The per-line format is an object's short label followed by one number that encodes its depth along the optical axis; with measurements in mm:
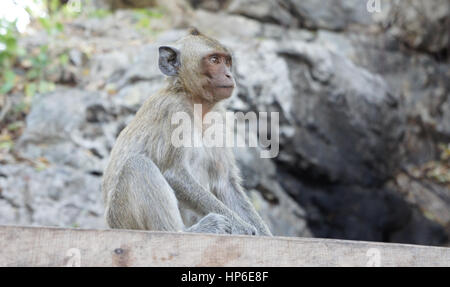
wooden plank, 3525
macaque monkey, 4961
